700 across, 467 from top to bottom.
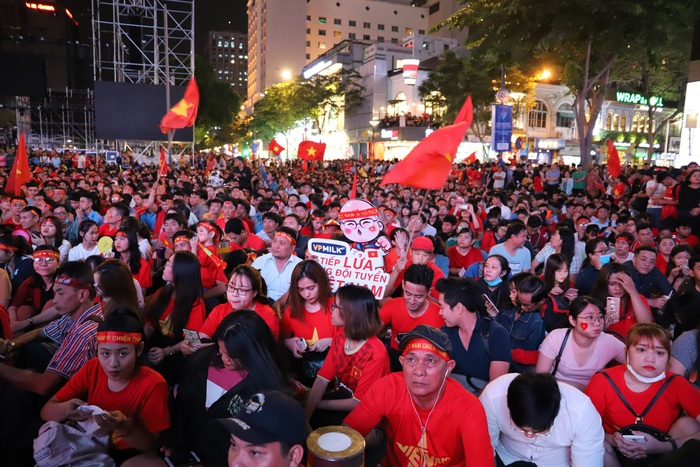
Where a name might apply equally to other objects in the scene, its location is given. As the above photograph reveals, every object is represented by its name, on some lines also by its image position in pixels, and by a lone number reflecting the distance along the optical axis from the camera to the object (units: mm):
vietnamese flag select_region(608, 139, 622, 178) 14781
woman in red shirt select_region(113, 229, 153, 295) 6164
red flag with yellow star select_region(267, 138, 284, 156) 21448
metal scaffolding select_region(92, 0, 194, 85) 26750
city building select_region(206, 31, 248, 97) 166875
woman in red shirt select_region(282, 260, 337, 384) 4352
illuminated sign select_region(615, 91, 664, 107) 42906
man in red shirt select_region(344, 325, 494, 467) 2795
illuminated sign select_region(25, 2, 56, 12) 38750
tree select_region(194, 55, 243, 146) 37719
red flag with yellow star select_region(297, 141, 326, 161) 20400
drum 2312
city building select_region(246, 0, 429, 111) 93188
